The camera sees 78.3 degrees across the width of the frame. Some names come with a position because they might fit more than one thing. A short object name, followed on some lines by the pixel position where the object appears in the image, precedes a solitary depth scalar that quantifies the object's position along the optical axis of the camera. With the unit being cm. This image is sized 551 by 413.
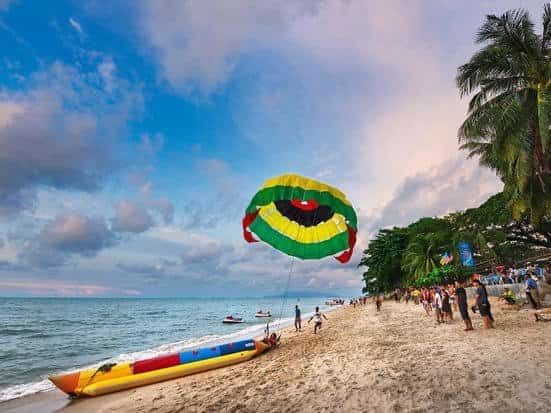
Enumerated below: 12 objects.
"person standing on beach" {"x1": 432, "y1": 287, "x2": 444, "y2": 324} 1573
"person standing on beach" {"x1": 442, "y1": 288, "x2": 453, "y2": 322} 1538
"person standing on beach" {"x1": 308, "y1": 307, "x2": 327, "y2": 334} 1825
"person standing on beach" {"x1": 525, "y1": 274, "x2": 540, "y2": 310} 1421
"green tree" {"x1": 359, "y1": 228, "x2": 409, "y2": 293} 5069
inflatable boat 1046
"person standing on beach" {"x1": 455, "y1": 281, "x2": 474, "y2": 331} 1173
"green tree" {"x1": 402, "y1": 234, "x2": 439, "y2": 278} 3791
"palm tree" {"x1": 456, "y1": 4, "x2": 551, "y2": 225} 1380
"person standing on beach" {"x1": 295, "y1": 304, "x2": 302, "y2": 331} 2240
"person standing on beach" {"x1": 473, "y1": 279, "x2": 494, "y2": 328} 1108
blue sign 2589
